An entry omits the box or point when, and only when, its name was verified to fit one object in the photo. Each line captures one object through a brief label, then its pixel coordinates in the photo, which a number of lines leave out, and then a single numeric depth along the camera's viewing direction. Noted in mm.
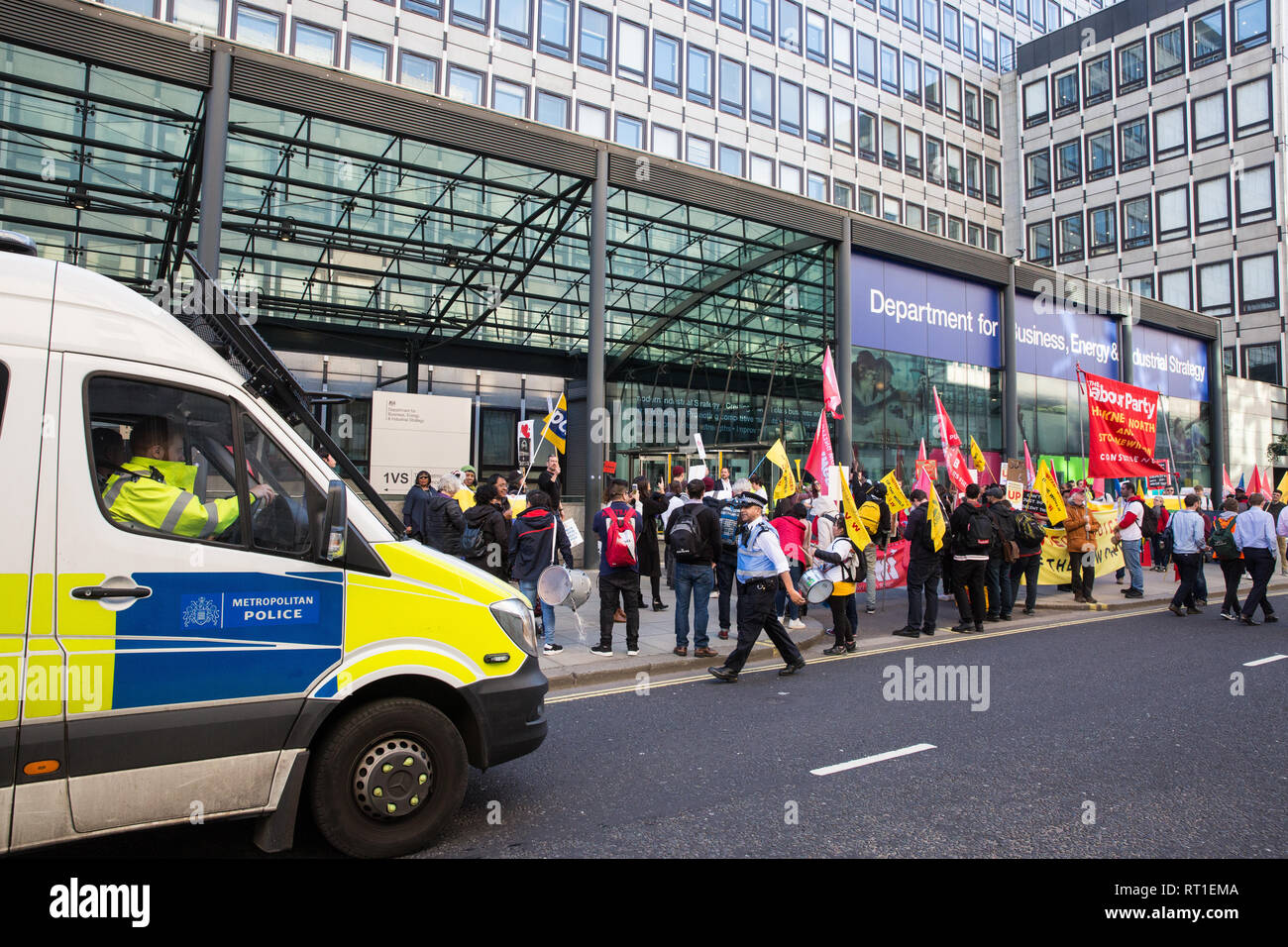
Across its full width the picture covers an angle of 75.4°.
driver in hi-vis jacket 3389
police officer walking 7578
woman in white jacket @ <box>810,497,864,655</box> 8828
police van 3156
